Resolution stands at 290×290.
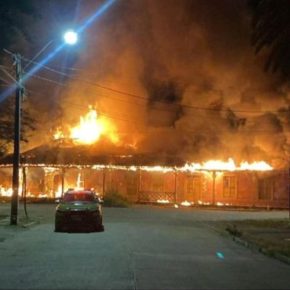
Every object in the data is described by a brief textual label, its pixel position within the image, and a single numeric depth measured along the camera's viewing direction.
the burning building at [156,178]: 44.44
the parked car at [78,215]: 22.12
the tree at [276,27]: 16.32
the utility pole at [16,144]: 25.31
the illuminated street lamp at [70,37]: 21.91
